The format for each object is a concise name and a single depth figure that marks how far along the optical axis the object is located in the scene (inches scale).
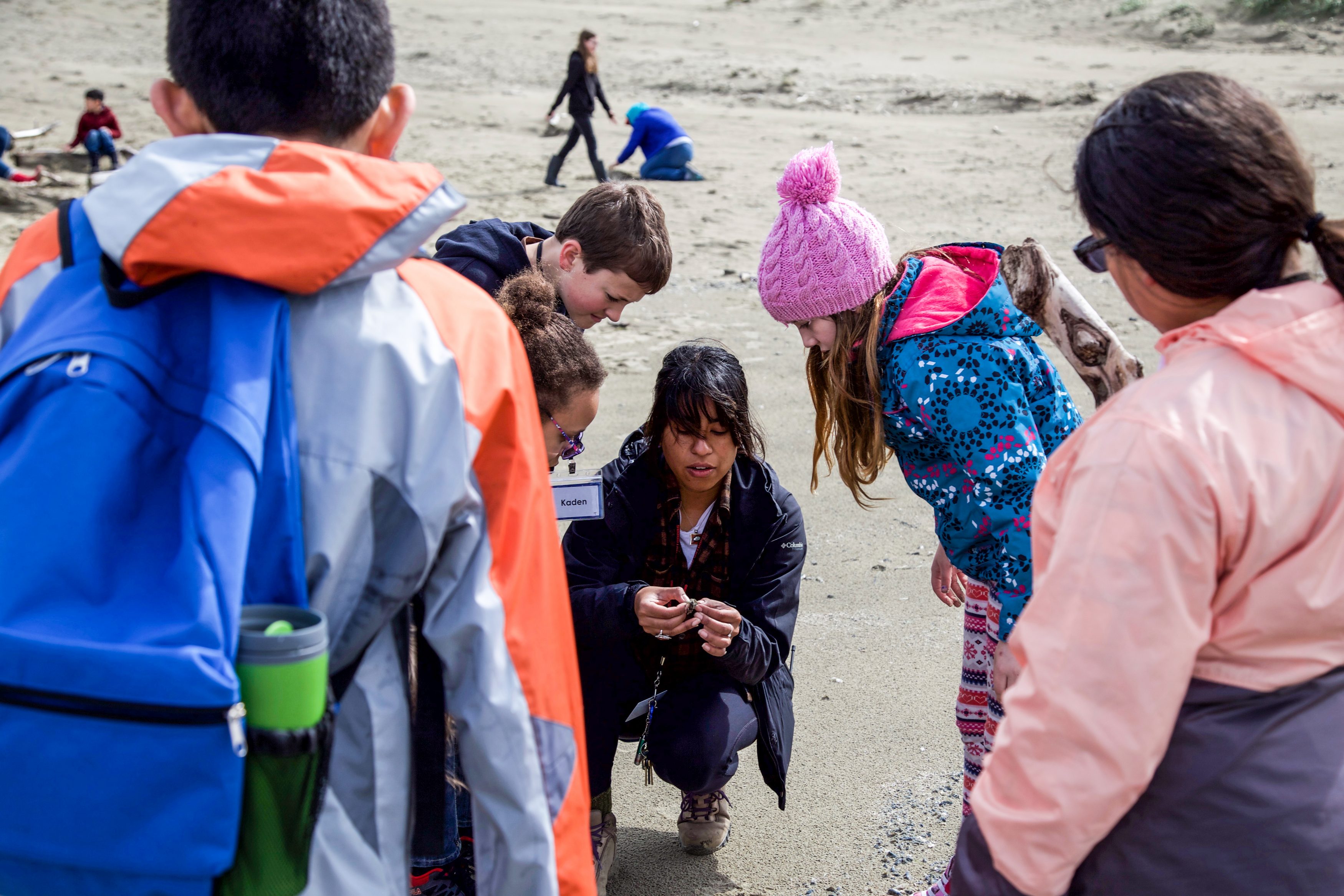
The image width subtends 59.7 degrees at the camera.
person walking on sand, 460.1
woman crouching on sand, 107.5
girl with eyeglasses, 104.3
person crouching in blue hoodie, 446.3
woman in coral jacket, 50.9
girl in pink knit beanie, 94.3
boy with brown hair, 117.9
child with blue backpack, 44.4
